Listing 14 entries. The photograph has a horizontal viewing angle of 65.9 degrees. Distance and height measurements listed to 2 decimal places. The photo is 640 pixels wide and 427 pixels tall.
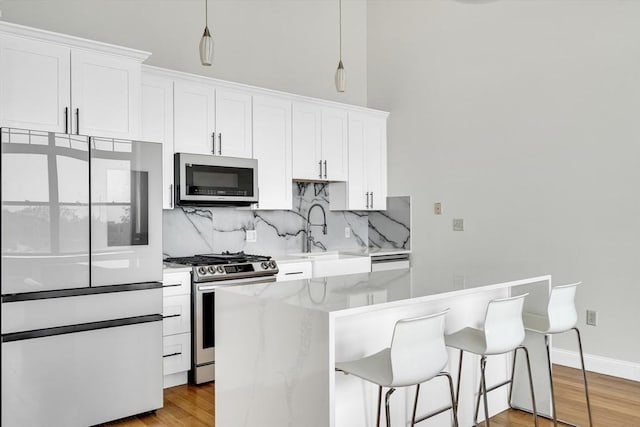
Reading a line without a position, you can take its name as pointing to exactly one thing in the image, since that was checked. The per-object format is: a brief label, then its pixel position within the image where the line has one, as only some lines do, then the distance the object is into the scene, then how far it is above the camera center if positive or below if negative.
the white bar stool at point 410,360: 1.94 -0.58
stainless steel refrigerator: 2.63 -0.34
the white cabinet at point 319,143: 4.80 +0.76
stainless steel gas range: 3.68 -0.64
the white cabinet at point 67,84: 2.93 +0.86
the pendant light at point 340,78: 3.39 +0.96
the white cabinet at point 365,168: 5.27 +0.54
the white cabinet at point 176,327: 3.58 -0.79
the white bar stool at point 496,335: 2.42 -0.60
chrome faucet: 5.21 -0.14
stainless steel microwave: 3.92 +0.32
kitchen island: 1.98 -0.57
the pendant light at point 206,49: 2.77 +0.96
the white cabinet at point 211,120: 3.98 +0.83
